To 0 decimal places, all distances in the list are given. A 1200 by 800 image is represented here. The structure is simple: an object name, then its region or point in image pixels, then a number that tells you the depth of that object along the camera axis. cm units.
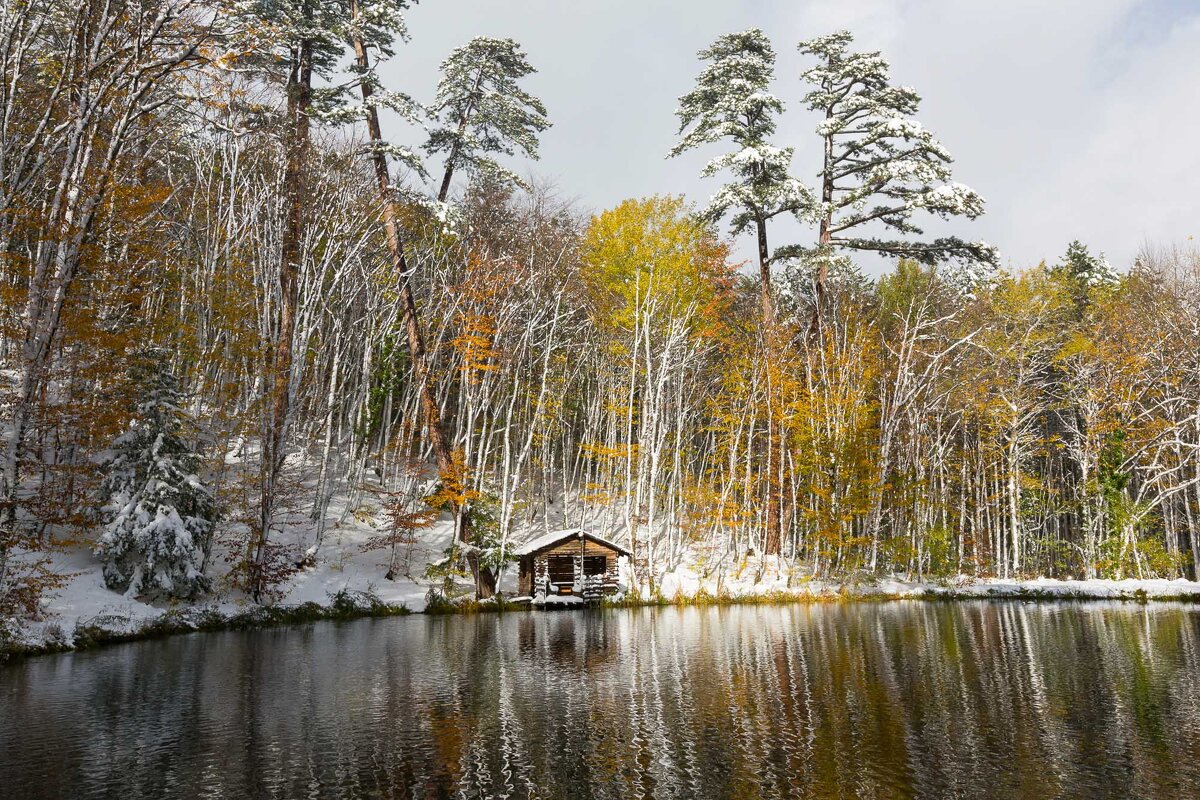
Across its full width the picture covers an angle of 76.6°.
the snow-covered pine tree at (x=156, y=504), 1920
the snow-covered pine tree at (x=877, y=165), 2806
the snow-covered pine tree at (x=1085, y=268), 4601
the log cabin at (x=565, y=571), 2758
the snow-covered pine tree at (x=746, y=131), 2948
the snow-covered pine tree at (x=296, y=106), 2198
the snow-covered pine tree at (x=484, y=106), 2562
